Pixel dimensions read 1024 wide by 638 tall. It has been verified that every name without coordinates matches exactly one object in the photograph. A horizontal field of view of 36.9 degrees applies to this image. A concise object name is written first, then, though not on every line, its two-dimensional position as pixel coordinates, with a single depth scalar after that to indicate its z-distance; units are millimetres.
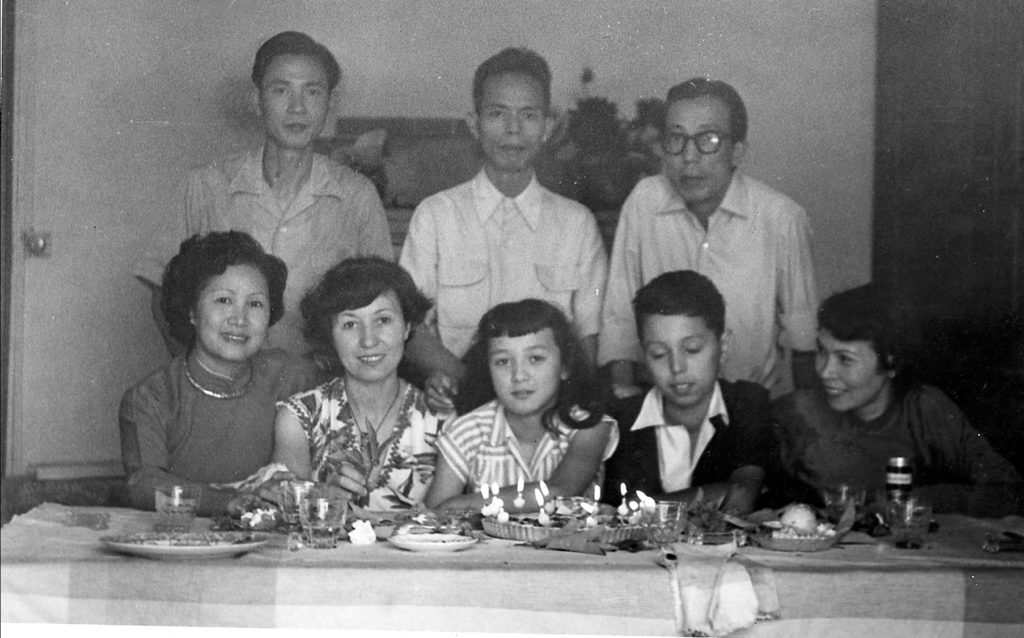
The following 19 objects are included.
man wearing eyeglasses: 6133
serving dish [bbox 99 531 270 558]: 5035
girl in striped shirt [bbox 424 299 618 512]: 6066
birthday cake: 5316
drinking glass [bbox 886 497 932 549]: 5355
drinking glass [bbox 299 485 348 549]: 5188
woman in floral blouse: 6066
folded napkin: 4984
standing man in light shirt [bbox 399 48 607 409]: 6105
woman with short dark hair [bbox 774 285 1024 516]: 6098
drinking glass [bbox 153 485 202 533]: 5461
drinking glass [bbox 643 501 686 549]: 5180
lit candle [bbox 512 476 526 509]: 5707
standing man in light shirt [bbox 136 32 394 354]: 6094
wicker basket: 5324
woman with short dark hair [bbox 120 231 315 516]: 6047
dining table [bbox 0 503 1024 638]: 4988
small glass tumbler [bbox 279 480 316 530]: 5348
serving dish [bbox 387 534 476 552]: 5152
